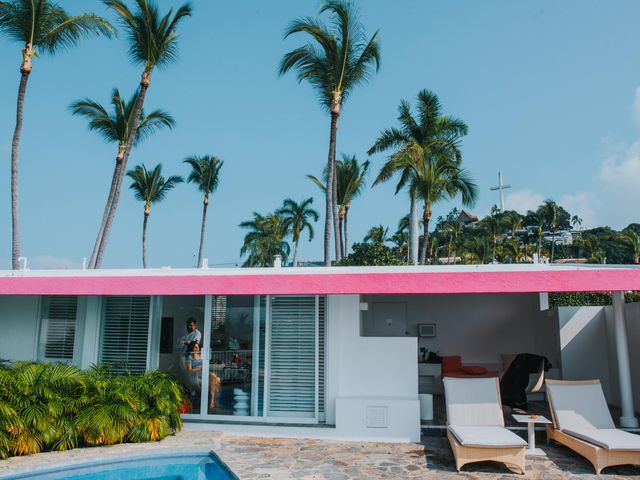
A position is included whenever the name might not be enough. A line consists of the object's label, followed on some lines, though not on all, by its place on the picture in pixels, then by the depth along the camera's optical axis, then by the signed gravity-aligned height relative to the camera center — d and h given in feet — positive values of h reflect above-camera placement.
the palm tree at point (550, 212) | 162.39 +37.98
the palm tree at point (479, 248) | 153.79 +24.87
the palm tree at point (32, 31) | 48.73 +29.02
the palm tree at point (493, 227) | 159.94 +32.75
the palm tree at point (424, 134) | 70.28 +28.14
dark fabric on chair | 31.96 -3.13
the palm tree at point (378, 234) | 157.28 +29.92
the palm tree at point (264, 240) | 122.52 +21.84
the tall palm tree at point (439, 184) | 65.21 +19.17
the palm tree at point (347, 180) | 89.10 +26.46
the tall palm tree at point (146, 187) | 100.68 +28.10
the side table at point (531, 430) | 24.00 -4.76
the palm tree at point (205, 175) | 107.24 +32.42
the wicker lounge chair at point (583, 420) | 22.15 -4.30
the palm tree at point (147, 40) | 54.13 +31.31
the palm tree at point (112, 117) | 62.64 +26.02
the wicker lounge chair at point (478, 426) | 21.84 -4.61
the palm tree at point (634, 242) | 131.64 +23.11
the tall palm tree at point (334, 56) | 55.93 +30.63
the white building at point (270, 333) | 26.27 -0.23
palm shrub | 23.73 -3.92
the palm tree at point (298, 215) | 121.90 +27.40
